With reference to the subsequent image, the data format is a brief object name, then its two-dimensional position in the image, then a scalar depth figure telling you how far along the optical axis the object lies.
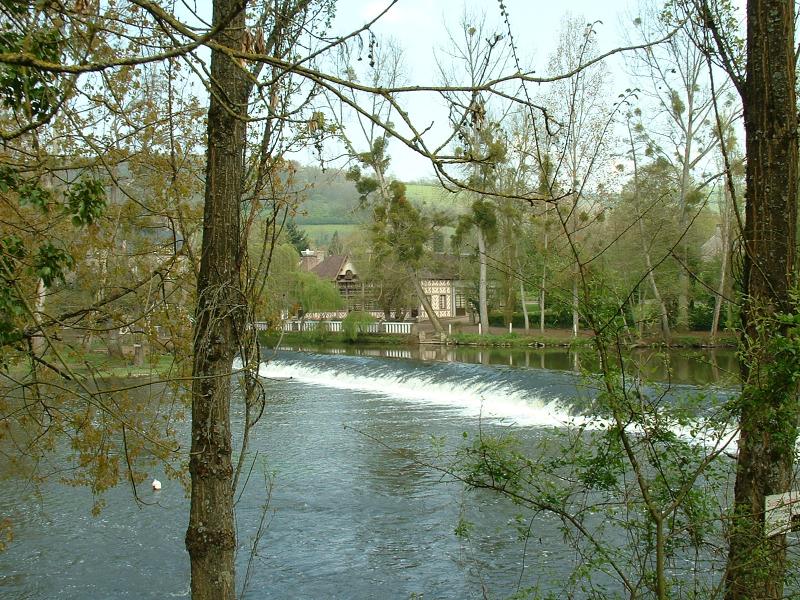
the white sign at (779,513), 3.22
